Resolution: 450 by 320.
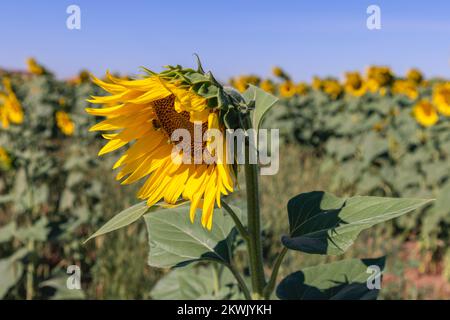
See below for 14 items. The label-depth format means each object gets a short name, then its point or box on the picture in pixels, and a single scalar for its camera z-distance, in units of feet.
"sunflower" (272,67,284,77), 28.07
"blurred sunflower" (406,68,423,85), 21.22
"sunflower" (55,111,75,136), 15.49
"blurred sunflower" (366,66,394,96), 18.72
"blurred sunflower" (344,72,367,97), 20.65
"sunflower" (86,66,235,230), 2.93
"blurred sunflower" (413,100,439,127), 14.85
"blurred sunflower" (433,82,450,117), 13.60
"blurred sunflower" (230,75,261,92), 27.09
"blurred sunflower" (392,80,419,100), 19.71
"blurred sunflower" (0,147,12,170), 9.71
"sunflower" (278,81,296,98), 27.35
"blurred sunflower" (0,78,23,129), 10.82
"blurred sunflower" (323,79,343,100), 26.03
